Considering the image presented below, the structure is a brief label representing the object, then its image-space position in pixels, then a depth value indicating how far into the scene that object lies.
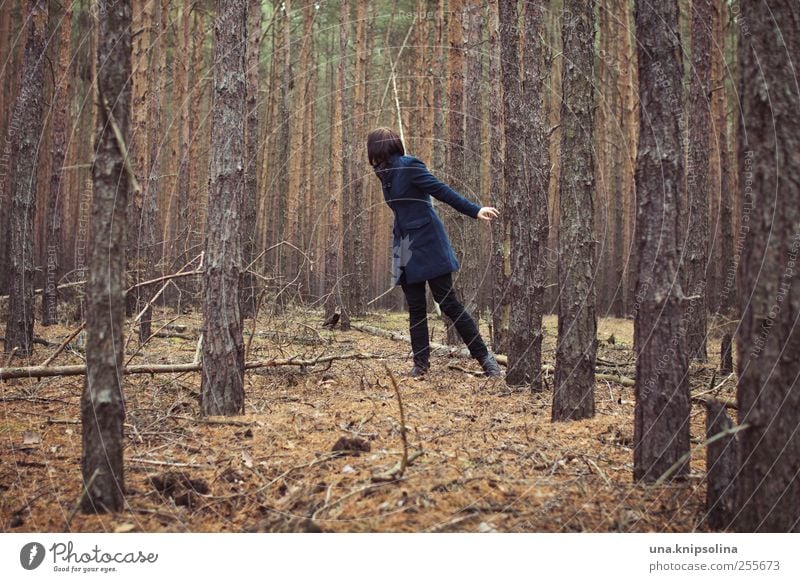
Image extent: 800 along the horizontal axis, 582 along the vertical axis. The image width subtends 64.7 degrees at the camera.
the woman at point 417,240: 5.50
